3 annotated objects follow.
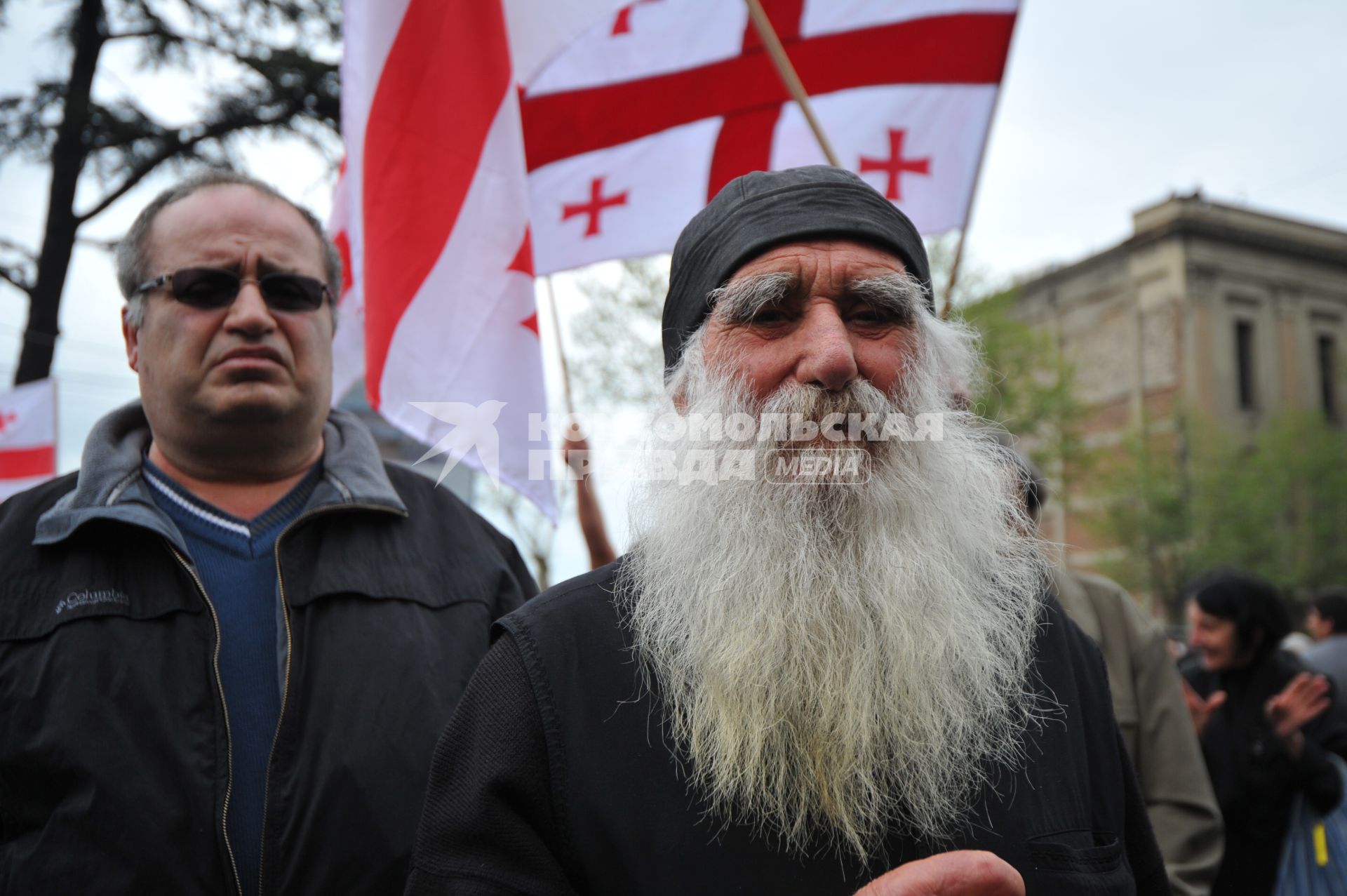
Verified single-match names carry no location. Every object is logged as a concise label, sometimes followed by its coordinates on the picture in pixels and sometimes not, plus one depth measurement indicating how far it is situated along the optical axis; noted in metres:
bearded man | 1.40
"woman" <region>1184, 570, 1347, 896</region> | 3.67
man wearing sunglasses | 1.80
